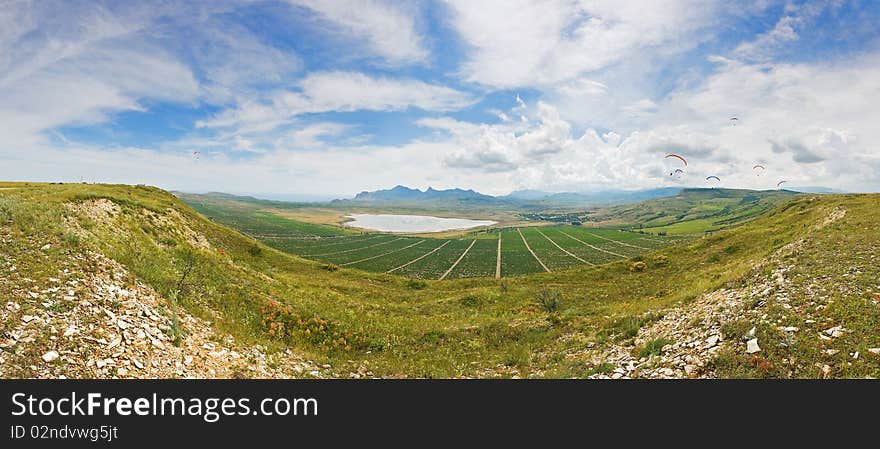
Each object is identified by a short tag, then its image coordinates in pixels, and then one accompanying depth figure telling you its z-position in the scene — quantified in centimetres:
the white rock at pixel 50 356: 817
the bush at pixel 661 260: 4550
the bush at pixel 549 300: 2952
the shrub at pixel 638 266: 4556
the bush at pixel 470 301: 3309
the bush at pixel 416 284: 4430
